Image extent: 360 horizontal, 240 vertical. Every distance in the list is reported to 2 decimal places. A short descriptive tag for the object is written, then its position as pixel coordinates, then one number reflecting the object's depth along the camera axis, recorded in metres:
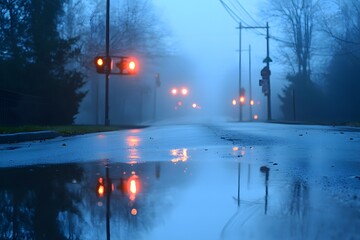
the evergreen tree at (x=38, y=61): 31.62
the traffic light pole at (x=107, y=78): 32.25
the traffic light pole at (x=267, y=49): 49.97
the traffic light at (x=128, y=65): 30.59
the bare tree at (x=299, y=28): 56.25
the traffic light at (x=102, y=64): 30.31
